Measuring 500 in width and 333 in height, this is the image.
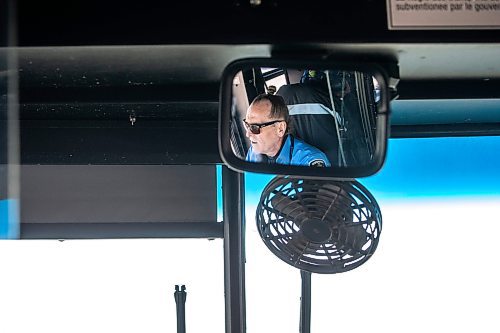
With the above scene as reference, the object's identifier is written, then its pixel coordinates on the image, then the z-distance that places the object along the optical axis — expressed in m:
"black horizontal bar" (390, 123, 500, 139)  5.18
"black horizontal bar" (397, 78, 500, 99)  3.91
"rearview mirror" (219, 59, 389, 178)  3.07
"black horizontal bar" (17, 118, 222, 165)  4.70
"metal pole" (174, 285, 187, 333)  4.96
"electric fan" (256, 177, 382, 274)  3.79
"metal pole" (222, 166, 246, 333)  5.00
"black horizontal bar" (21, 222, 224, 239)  5.06
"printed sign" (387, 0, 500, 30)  2.94
